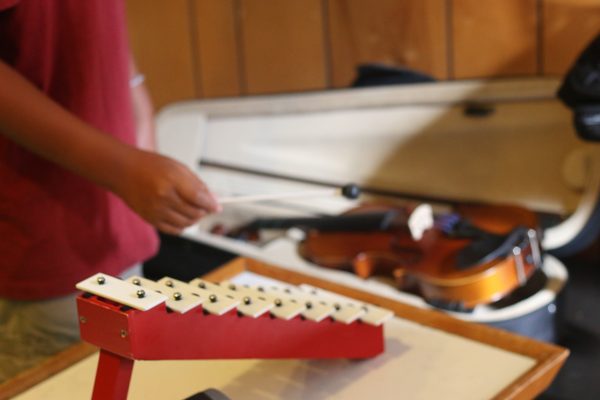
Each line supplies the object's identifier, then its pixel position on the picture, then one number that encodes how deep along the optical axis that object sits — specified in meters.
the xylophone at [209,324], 1.79
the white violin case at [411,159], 2.47
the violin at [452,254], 2.30
